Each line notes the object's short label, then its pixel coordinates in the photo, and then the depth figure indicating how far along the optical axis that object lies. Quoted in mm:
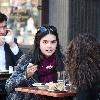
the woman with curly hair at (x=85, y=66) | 5999
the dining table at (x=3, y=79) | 8495
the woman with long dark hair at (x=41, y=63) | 7029
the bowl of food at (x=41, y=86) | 6771
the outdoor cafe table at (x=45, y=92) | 6360
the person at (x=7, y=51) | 9246
